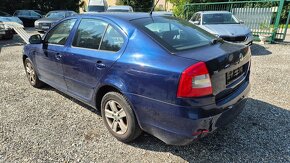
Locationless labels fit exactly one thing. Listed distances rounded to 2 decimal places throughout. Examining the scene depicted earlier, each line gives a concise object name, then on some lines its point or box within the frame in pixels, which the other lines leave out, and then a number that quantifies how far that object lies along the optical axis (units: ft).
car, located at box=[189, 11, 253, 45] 25.13
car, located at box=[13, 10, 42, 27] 66.09
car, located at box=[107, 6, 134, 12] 46.12
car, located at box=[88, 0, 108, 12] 56.57
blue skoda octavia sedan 7.47
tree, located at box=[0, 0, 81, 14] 82.57
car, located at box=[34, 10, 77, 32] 44.19
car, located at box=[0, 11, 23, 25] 45.73
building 104.43
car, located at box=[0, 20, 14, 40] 38.63
